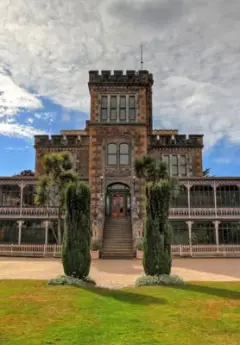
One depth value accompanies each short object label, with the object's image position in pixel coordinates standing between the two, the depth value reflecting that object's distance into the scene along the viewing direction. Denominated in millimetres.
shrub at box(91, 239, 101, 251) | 26722
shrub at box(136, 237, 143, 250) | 26609
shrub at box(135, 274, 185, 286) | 12789
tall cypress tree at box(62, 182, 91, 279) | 13273
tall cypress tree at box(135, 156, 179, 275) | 13367
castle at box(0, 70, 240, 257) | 30531
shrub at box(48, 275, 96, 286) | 12600
